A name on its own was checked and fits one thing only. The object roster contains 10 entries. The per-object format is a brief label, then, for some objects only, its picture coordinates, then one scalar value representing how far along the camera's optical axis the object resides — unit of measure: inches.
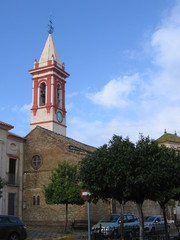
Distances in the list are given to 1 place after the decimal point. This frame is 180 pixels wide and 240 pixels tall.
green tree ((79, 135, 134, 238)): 540.7
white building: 1156.5
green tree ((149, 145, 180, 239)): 538.9
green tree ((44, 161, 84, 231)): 888.3
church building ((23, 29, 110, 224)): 1096.8
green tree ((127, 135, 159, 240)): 525.0
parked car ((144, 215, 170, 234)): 877.2
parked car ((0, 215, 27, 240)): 587.2
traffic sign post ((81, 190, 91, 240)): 576.4
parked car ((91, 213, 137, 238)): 759.1
